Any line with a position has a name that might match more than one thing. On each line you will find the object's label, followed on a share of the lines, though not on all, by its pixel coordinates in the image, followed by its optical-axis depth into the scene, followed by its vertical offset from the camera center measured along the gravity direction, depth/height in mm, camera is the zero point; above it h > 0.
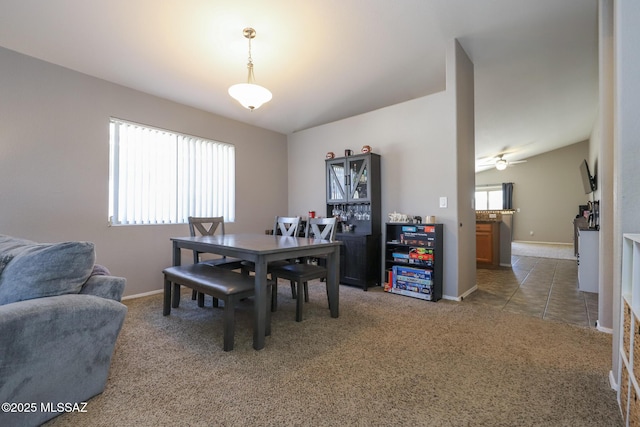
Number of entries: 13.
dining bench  2055 -557
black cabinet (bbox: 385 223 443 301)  3297 -602
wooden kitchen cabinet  5242 -545
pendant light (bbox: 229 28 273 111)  2615 +1129
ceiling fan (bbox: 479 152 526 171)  8406 +1684
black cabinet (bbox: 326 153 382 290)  3855 -22
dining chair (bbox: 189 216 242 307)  3082 -250
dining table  2092 -322
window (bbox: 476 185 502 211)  10547 +619
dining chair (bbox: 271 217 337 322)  2602 -560
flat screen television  6472 +803
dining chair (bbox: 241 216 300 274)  3186 -192
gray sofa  1221 -557
